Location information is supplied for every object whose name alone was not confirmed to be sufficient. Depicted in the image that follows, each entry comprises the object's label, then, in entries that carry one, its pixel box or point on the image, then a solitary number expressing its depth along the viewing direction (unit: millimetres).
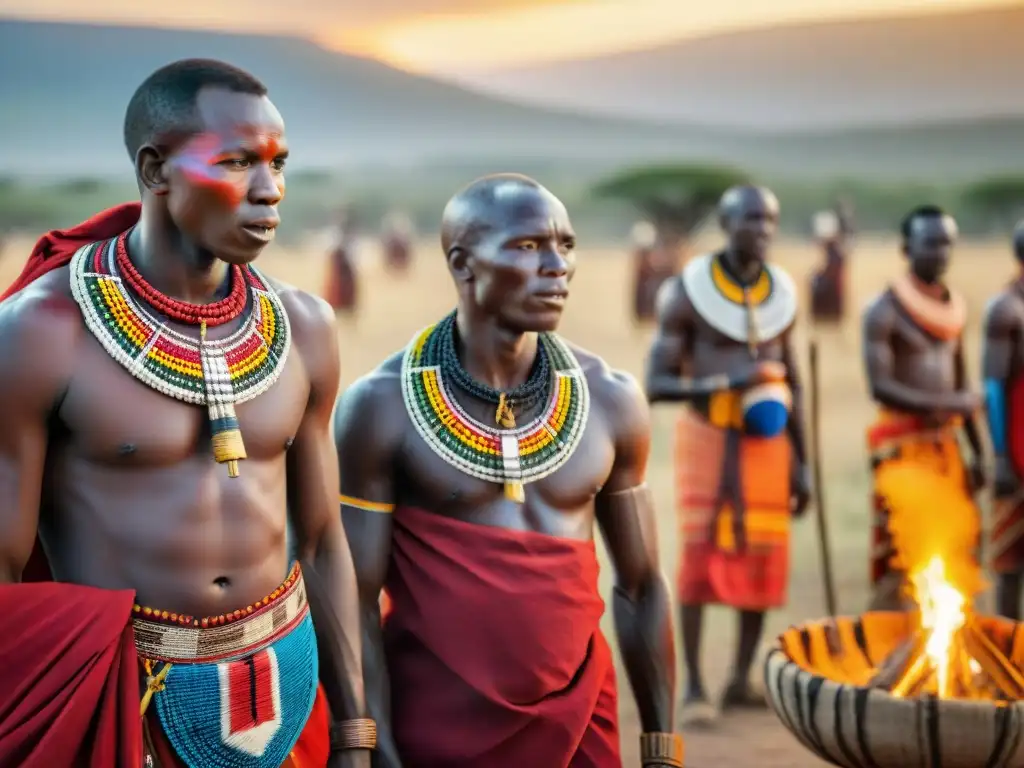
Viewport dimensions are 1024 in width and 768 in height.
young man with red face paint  2758
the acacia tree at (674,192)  22094
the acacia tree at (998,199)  20750
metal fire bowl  4348
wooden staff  7273
